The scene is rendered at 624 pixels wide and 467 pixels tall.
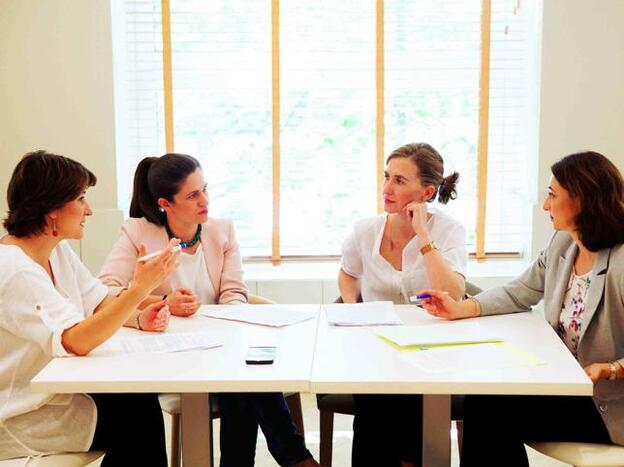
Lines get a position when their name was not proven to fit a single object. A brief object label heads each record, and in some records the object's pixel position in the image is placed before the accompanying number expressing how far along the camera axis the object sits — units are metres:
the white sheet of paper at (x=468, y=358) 1.87
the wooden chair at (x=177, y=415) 2.46
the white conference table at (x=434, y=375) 1.76
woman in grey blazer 2.09
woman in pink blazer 2.79
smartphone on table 1.90
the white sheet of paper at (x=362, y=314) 2.32
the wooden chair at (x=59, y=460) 1.91
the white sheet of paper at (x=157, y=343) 2.03
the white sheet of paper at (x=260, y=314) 2.36
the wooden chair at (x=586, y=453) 1.95
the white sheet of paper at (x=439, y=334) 2.09
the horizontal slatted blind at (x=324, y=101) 3.85
